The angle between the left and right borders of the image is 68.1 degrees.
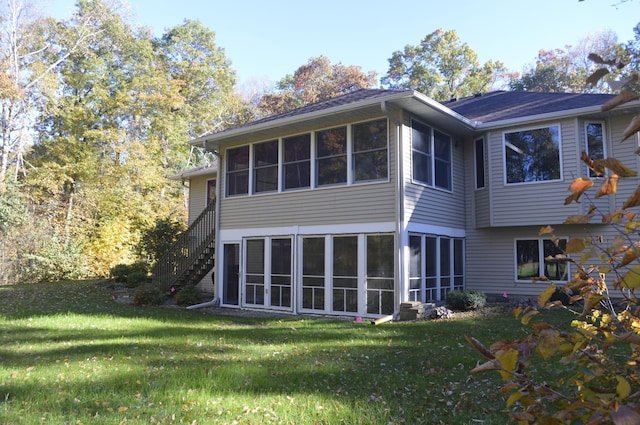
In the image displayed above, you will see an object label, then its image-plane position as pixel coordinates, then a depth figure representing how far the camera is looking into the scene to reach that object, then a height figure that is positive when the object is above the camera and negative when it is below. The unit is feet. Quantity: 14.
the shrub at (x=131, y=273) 56.85 -1.39
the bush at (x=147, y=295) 42.75 -2.97
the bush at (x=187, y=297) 43.57 -3.16
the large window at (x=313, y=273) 37.70 -0.79
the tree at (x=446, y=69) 105.40 +44.26
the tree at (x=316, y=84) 109.91 +41.83
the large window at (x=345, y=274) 35.99 -0.81
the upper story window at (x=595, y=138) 37.83 +10.13
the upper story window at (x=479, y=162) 42.34 +9.13
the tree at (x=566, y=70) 97.30 +40.90
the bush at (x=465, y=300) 35.35 -2.71
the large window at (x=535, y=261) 39.55 +0.28
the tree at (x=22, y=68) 74.54 +31.24
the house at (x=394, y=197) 35.04 +5.42
